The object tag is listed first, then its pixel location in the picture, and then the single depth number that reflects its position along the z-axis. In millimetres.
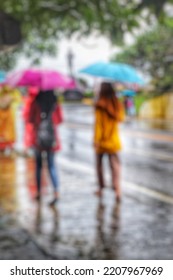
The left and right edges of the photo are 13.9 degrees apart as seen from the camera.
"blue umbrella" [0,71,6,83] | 15805
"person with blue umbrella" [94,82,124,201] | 9836
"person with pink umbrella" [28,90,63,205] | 9594
